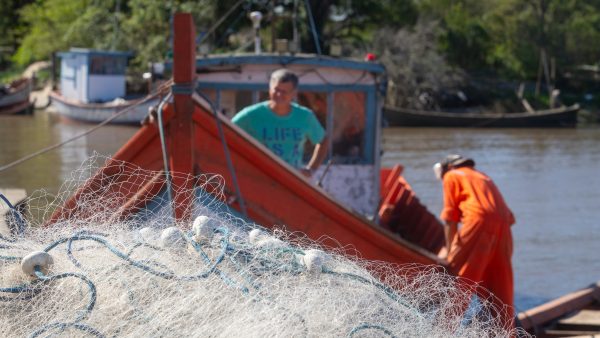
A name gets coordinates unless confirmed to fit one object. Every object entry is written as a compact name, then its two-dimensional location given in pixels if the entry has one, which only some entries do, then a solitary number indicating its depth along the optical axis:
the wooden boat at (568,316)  7.62
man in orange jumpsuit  6.43
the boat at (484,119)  32.66
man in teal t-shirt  6.49
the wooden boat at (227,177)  5.46
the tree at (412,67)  35.75
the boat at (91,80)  32.72
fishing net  2.79
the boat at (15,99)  34.47
